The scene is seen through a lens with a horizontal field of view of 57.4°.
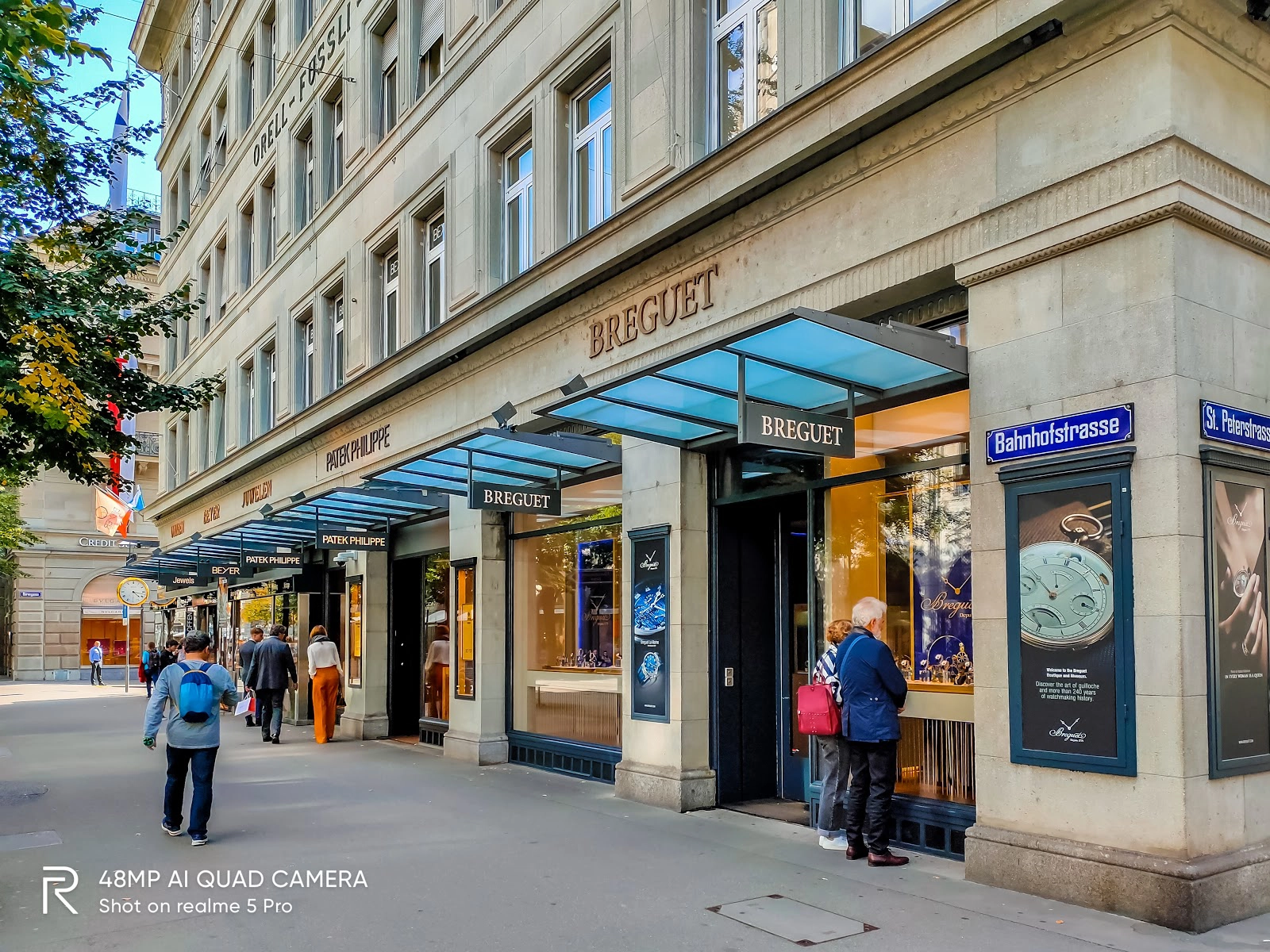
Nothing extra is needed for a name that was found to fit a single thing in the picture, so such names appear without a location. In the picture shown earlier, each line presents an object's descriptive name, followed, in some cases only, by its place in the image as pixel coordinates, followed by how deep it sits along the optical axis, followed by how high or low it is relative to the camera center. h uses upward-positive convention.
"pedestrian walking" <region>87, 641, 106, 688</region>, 44.41 -3.88
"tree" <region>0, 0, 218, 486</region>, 9.98 +3.25
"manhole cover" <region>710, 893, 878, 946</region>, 6.55 -2.13
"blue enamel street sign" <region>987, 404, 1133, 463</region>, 6.90 +0.76
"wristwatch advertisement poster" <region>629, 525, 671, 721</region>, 11.16 -0.64
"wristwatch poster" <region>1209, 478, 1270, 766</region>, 6.76 -0.37
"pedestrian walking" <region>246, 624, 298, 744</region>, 18.34 -1.81
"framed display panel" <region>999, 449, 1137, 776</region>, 6.81 -0.35
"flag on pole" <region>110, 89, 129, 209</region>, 13.73 +10.12
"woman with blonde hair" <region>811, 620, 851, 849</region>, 8.80 -1.69
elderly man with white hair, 8.14 -1.22
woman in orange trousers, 17.55 -1.80
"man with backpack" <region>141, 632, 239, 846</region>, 9.35 -1.26
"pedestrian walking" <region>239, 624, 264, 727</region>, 20.37 -1.61
